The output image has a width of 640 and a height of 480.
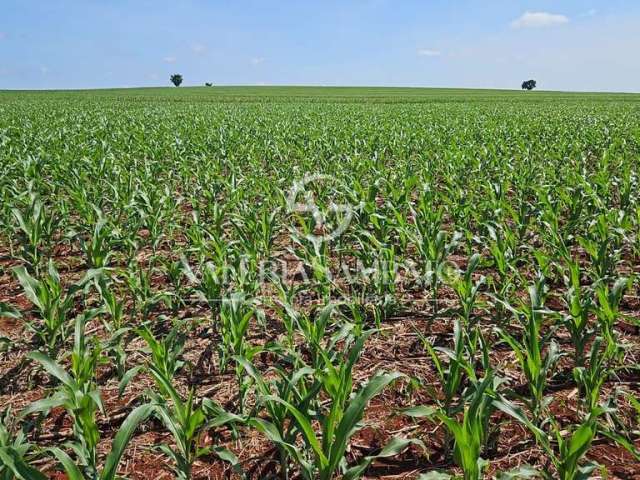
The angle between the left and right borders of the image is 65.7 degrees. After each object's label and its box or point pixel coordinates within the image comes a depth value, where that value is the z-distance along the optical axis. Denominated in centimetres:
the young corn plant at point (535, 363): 209
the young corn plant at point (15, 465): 146
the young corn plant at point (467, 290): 289
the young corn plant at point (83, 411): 149
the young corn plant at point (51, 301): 278
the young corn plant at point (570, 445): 157
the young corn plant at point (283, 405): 180
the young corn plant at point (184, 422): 179
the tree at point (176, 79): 12250
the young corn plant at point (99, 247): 379
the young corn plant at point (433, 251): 344
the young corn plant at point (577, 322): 251
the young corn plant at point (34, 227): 412
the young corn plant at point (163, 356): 214
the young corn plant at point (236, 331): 231
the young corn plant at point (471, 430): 159
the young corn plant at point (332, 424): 161
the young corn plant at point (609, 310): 244
